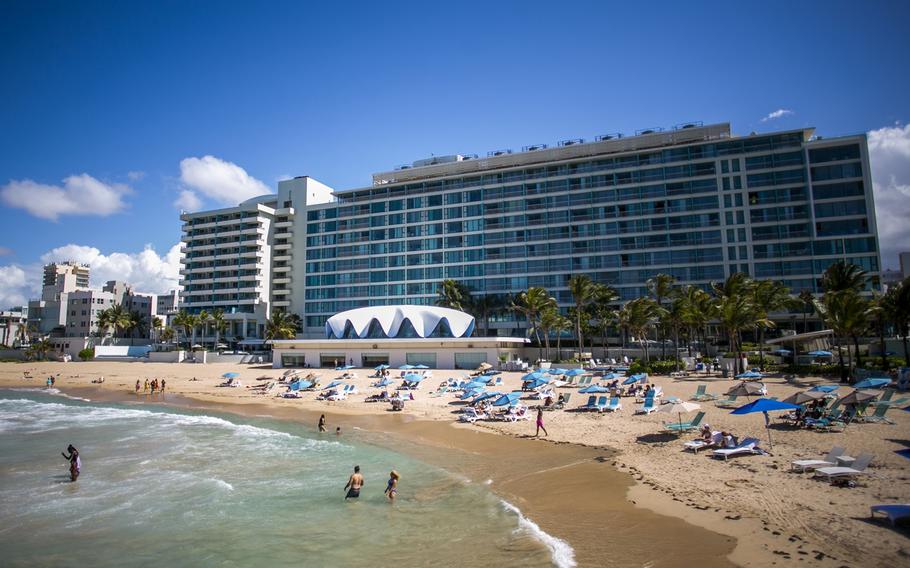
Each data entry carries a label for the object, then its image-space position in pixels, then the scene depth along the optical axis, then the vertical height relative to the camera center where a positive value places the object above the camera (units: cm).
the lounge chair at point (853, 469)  1570 -418
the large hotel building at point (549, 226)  7856 +1929
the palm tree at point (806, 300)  6646 +394
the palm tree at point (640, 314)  6288 +234
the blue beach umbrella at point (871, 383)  2875 -292
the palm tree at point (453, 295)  8488 +660
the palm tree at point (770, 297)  5841 +405
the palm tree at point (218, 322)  9644 +302
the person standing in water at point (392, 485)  1853 -531
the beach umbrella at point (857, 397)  2306 -296
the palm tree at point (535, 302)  6731 +426
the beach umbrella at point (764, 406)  2012 -288
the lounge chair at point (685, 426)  2404 -435
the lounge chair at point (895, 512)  1259 -440
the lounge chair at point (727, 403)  2983 -412
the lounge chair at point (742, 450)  1984 -449
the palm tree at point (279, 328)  8438 +158
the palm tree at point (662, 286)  6862 +614
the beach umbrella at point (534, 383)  4050 -379
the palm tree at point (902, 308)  4175 +176
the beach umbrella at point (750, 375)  4228 -353
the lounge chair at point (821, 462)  1700 -429
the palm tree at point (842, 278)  4941 +504
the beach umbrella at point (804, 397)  2471 -312
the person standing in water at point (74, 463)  2242 -531
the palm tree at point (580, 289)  6762 +582
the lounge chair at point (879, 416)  2306 -378
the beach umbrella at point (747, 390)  2642 -294
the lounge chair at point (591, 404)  3260 -438
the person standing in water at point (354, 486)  1883 -537
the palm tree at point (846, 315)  3653 +115
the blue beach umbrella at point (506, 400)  3306 -414
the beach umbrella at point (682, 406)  2469 -350
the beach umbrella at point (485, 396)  3597 -420
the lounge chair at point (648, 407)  2981 -421
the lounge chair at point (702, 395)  3231 -390
